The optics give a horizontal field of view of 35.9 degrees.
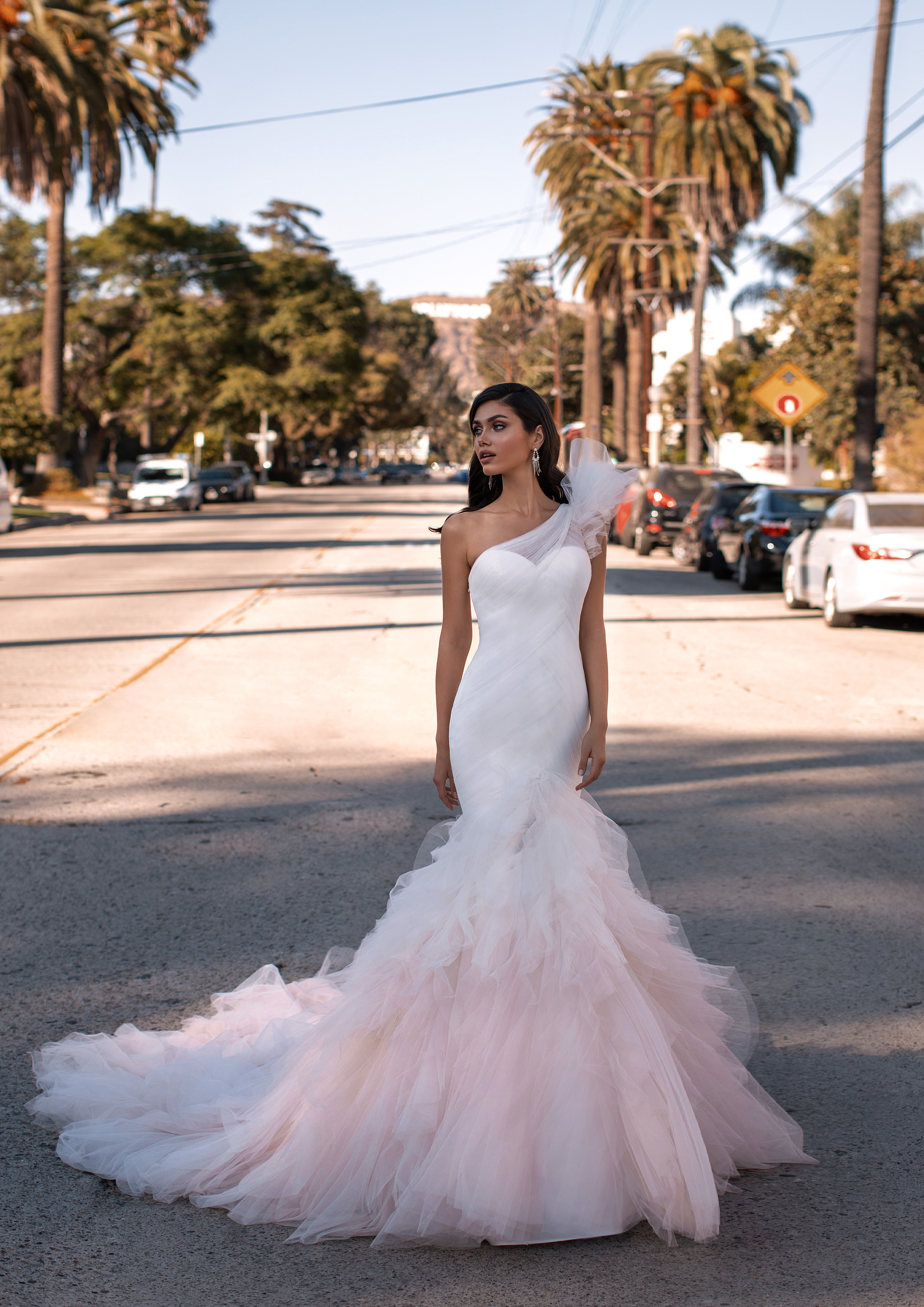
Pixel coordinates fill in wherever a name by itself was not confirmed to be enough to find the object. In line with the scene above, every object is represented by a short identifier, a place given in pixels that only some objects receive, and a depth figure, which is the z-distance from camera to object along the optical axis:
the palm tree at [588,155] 51.69
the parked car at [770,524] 19.61
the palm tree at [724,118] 41.94
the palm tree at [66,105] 40.53
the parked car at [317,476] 92.94
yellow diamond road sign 24.38
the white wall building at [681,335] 100.56
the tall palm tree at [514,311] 122.88
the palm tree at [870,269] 23.78
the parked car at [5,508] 28.55
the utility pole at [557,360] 68.69
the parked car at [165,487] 45.66
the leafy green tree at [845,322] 46.16
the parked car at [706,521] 23.84
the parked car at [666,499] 27.78
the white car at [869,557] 14.91
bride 3.09
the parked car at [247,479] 55.00
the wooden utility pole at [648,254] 47.03
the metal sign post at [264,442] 73.19
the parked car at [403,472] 108.19
